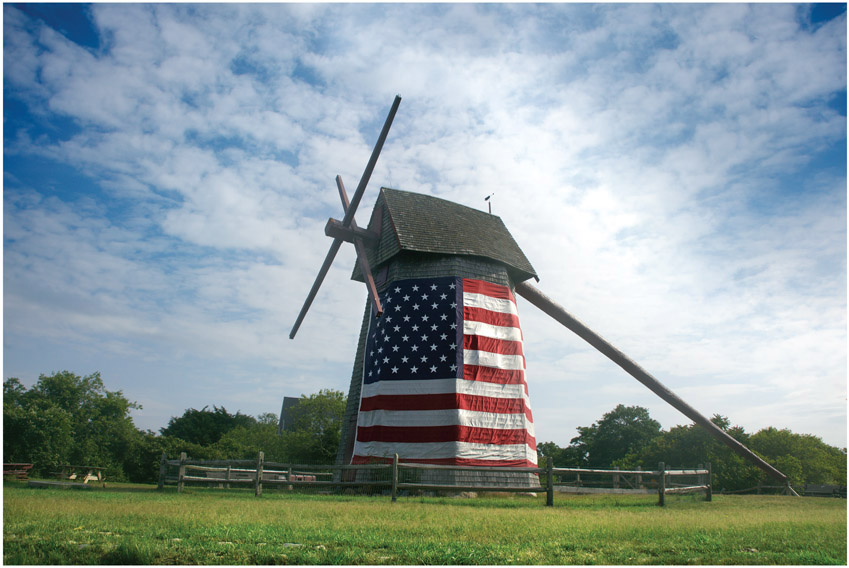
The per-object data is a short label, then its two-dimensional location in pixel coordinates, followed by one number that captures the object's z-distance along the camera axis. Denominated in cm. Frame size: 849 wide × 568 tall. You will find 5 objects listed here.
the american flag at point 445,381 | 1666
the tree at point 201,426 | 4334
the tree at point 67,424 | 3791
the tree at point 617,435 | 5369
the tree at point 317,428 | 3334
